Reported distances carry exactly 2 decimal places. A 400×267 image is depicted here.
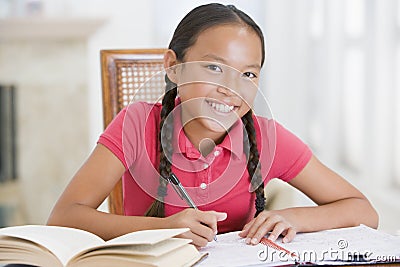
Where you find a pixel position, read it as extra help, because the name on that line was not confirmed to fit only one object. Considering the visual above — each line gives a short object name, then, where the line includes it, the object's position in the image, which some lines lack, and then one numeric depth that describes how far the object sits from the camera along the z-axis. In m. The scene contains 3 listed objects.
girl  1.51
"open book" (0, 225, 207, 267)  1.24
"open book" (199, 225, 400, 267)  1.30
